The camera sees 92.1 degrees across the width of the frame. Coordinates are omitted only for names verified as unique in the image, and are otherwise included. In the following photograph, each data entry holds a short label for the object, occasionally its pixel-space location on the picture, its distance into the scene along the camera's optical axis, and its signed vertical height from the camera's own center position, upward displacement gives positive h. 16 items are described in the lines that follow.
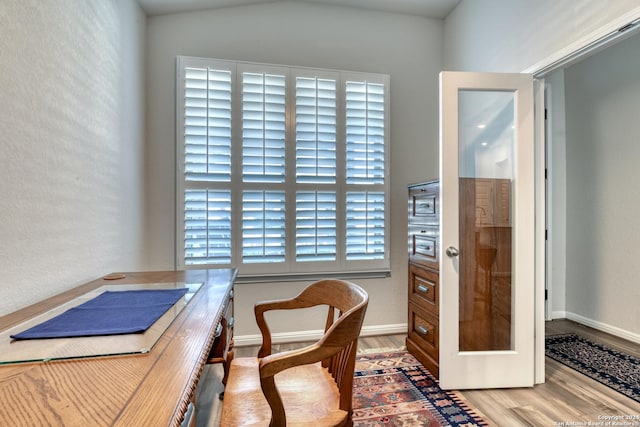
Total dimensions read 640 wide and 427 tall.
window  2.46 +0.40
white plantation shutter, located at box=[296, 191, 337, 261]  2.62 -0.08
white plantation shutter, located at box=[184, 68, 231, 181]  2.45 +0.74
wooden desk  0.54 -0.35
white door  1.98 -0.09
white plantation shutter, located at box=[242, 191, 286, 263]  2.54 -0.09
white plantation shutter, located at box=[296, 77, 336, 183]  2.62 +0.74
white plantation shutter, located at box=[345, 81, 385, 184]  2.72 +0.75
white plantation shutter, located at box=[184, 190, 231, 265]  2.46 -0.09
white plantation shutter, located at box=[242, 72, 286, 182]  2.54 +0.74
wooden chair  0.90 -0.65
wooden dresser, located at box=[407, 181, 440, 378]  2.14 -0.42
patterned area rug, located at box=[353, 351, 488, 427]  1.69 -1.11
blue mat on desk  0.89 -0.33
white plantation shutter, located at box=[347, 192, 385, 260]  2.72 -0.08
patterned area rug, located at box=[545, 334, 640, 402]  2.01 -1.08
